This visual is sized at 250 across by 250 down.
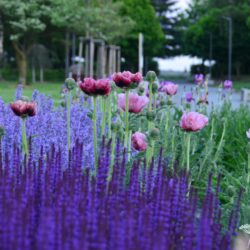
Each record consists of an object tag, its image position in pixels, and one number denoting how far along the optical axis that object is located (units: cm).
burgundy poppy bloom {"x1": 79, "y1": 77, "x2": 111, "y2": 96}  329
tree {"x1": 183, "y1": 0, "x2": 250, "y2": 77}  5891
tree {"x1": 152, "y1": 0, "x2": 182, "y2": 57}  8362
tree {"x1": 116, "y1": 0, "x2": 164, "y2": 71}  6169
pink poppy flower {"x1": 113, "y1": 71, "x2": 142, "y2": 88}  370
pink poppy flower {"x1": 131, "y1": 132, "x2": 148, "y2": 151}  360
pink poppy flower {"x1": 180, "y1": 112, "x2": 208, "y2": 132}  376
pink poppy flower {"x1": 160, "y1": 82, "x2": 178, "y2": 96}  632
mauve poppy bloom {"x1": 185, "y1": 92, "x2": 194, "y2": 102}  753
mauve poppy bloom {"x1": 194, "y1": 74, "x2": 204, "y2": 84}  886
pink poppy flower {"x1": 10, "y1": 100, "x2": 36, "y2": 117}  308
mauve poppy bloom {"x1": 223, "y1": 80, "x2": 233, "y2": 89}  877
